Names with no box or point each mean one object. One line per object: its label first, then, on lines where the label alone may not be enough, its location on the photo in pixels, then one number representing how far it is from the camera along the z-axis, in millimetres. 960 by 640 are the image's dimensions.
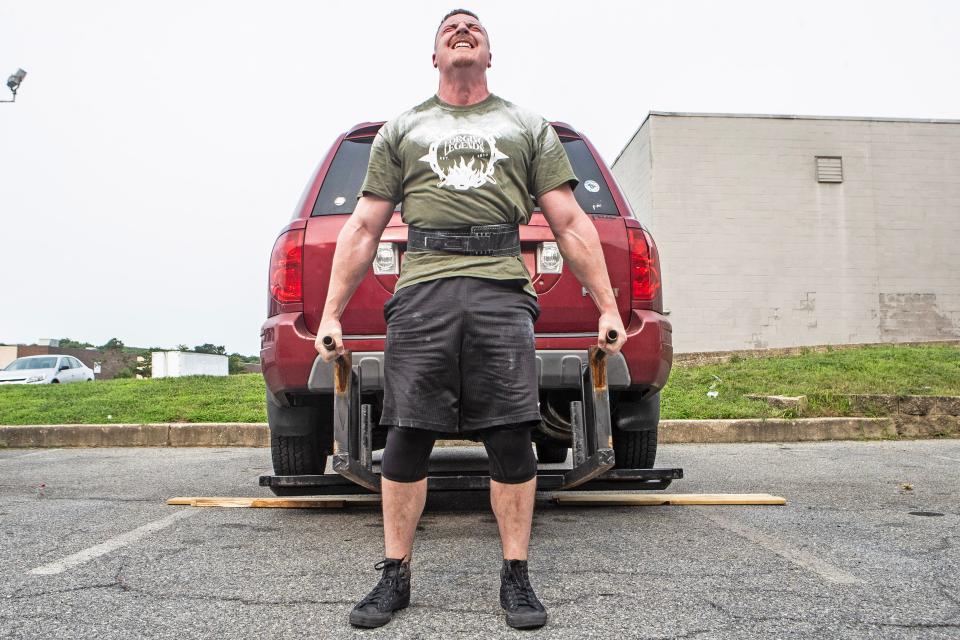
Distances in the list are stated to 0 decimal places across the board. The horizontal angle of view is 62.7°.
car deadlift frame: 2611
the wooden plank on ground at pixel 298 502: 4000
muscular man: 2383
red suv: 3264
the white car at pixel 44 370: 22125
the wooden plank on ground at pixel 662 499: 4141
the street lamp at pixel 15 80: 14289
